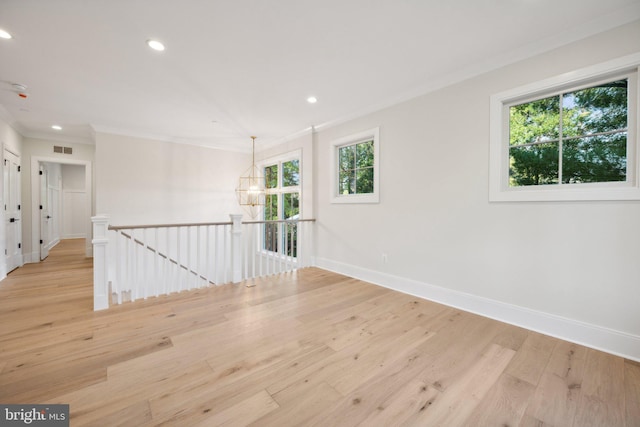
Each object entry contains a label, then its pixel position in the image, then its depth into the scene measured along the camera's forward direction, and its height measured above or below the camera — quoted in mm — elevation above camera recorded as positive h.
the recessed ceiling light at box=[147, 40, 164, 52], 2297 +1482
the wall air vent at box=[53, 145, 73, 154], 5402 +1273
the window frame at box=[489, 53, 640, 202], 1949 +645
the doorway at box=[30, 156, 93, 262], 5148 +178
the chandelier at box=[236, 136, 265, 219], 6180 +476
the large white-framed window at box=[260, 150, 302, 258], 5098 +373
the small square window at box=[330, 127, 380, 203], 3723 +672
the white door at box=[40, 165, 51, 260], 5332 -89
